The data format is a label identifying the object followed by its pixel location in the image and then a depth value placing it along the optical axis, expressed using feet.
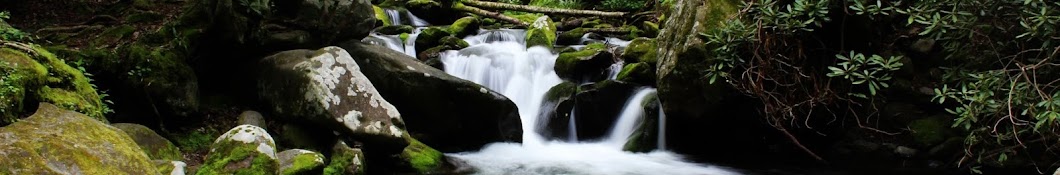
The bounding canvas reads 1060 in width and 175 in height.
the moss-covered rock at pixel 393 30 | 40.57
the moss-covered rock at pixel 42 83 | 13.26
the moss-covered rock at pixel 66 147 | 9.25
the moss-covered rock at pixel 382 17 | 43.75
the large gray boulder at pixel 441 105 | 26.61
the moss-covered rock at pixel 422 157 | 22.66
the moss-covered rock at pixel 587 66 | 32.12
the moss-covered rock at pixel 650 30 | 39.32
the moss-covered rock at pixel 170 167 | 12.94
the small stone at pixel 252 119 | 21.57
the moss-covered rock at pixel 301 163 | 17.21
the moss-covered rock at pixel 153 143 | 17.11
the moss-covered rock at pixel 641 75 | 29.60
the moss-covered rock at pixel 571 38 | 40.27
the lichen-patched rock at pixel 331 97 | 21.68
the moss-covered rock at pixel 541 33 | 37.58
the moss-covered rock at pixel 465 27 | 40.27
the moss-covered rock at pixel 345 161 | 19.75
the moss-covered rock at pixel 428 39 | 36.81
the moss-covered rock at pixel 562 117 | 29.32
